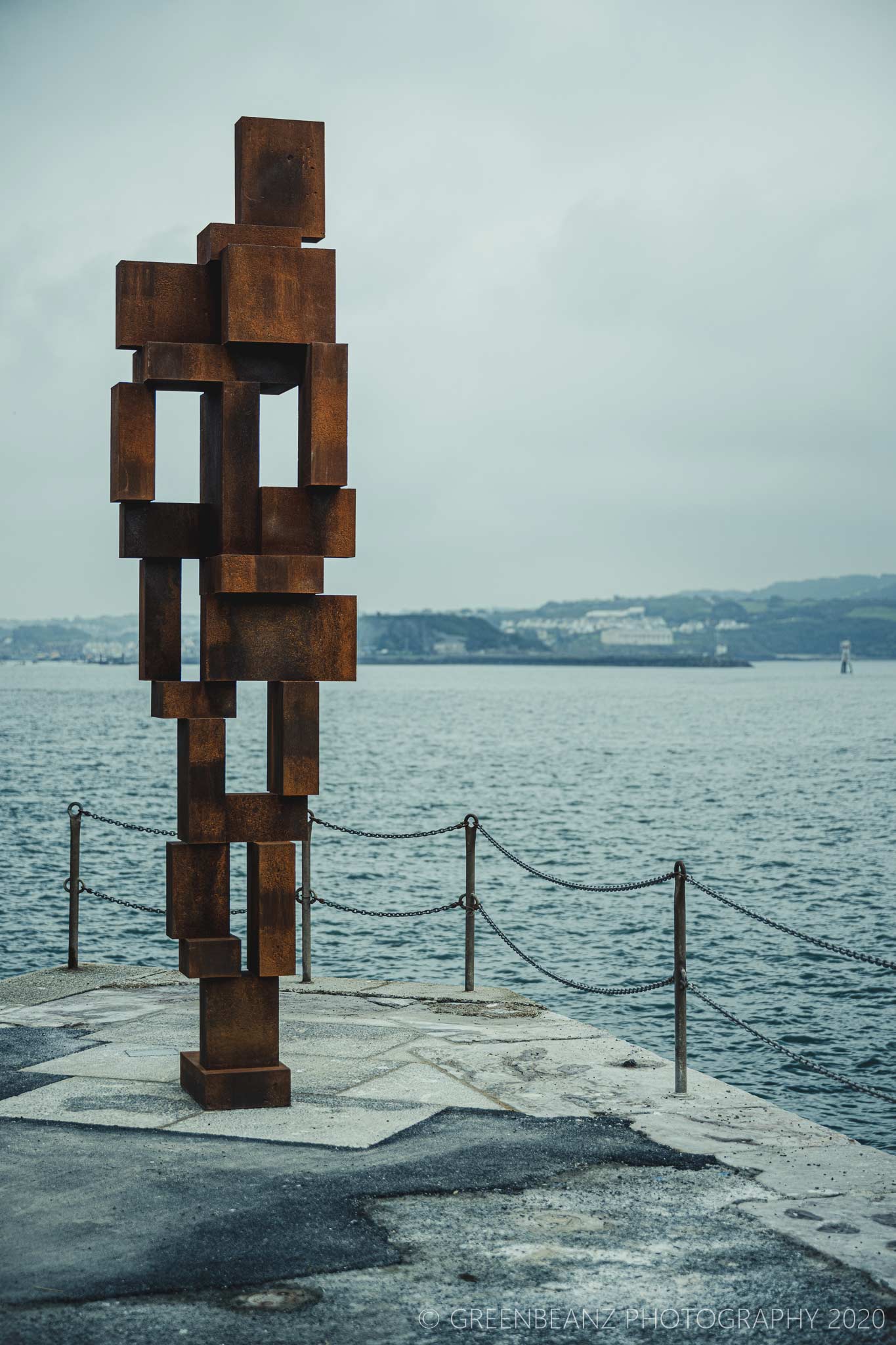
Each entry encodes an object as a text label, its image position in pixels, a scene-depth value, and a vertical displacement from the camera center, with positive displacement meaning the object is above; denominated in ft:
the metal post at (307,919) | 35.24 -7.02
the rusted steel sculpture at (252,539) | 23.94 +1.70
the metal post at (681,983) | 25.81 -6.22
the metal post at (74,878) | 36.58 -6.24
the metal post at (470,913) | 34.27 -6.63
